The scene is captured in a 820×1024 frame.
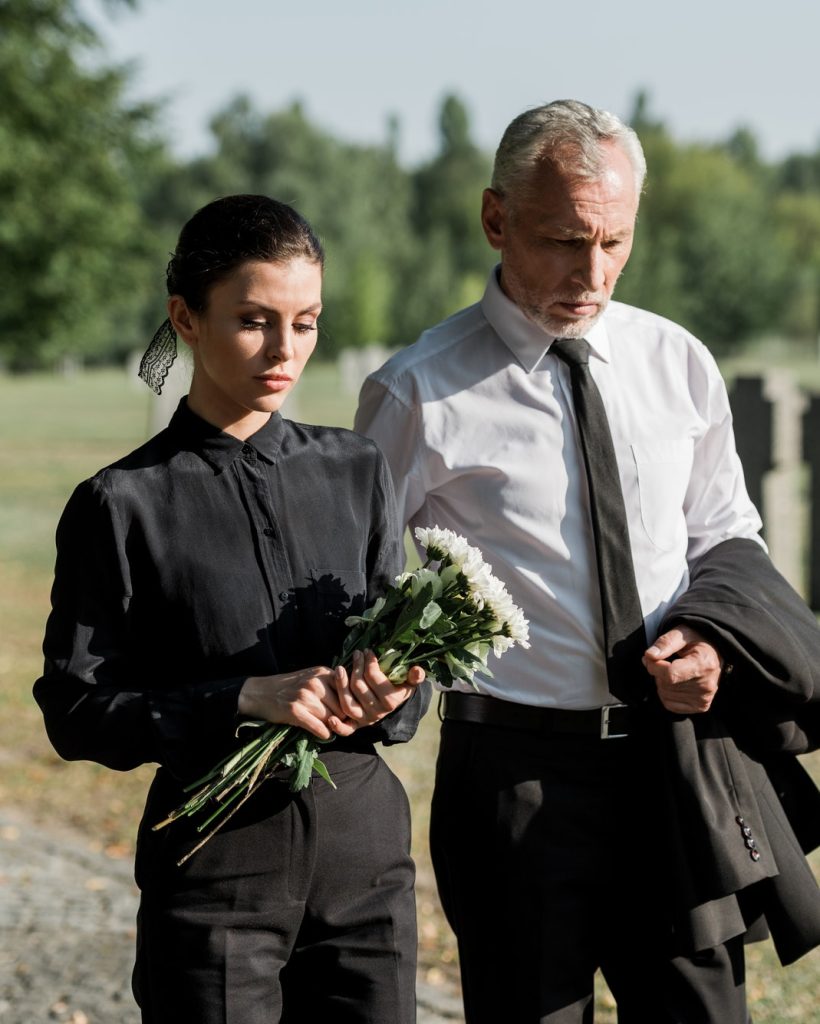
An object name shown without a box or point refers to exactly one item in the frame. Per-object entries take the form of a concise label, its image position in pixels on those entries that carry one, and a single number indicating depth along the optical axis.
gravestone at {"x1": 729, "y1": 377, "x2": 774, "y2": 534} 18.78
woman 5.25
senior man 6.29
